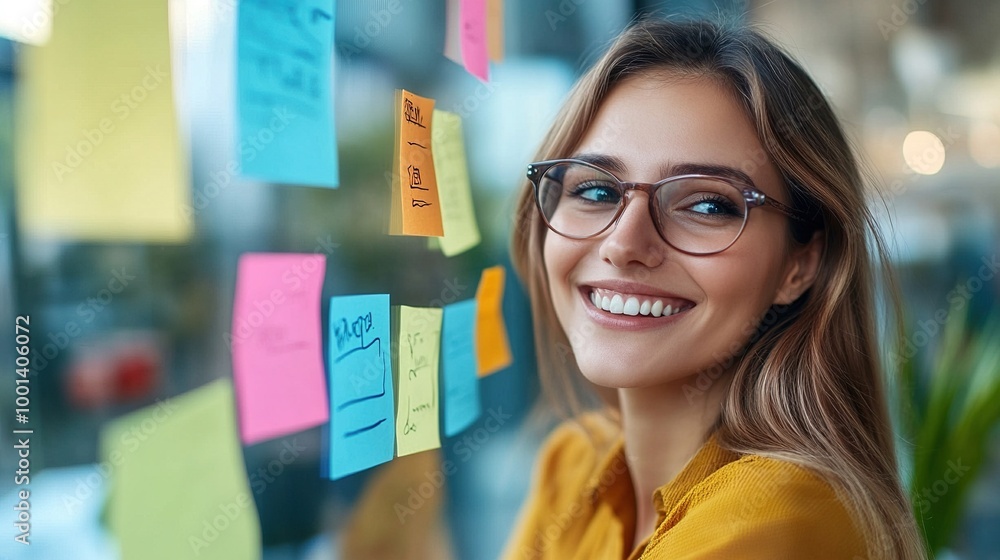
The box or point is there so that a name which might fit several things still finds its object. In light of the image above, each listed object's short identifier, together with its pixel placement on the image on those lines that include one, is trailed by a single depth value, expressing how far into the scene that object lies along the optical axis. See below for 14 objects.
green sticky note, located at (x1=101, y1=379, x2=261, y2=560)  0.69
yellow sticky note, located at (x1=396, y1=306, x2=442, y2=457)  1.01
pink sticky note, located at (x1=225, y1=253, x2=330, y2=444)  0.77
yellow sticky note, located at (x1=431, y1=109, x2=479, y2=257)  1.09
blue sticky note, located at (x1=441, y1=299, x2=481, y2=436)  1.16
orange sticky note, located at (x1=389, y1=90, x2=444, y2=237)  0.98
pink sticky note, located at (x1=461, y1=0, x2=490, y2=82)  1.17
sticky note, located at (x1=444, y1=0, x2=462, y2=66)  1.12
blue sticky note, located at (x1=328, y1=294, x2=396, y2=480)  0.89
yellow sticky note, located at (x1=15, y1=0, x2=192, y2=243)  0.63
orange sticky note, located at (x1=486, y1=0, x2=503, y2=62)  1.28
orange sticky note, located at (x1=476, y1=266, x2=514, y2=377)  1.30
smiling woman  0.99
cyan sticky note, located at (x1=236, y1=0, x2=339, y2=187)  0.75
